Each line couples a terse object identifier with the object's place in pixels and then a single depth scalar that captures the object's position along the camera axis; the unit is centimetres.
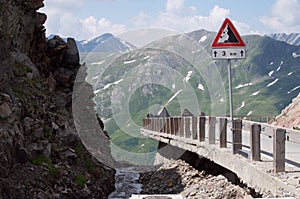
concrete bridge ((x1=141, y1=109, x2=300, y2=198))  872
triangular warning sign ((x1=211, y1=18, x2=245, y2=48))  1083
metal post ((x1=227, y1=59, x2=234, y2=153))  1087
